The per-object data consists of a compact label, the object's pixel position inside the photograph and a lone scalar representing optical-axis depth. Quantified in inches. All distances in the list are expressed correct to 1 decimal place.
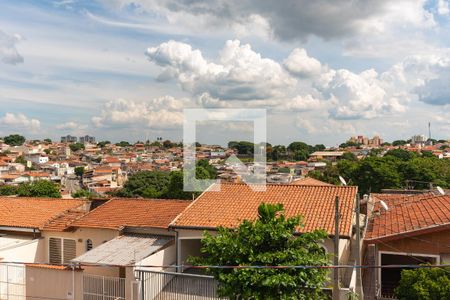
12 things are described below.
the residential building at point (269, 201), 523.5
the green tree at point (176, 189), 1563.6
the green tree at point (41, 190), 1546.3
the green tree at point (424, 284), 370.3
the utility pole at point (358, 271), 412.2
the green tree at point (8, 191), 2100.4
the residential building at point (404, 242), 499.5
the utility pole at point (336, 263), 368.5
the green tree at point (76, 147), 7322.8
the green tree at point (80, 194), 2148.6
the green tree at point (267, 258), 332.8
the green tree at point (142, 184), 2186.3
